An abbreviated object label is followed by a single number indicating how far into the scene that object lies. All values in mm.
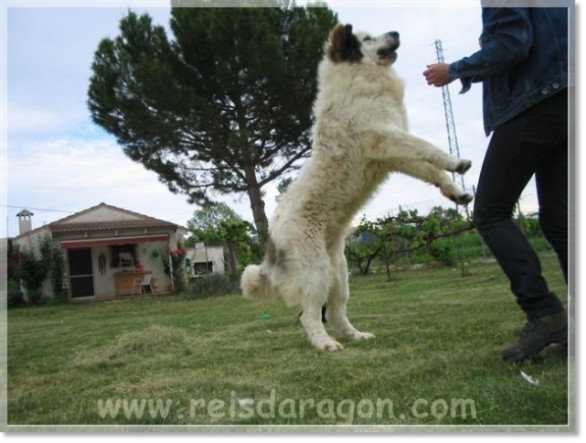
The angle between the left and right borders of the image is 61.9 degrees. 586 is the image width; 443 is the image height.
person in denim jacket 2039
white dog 3105
